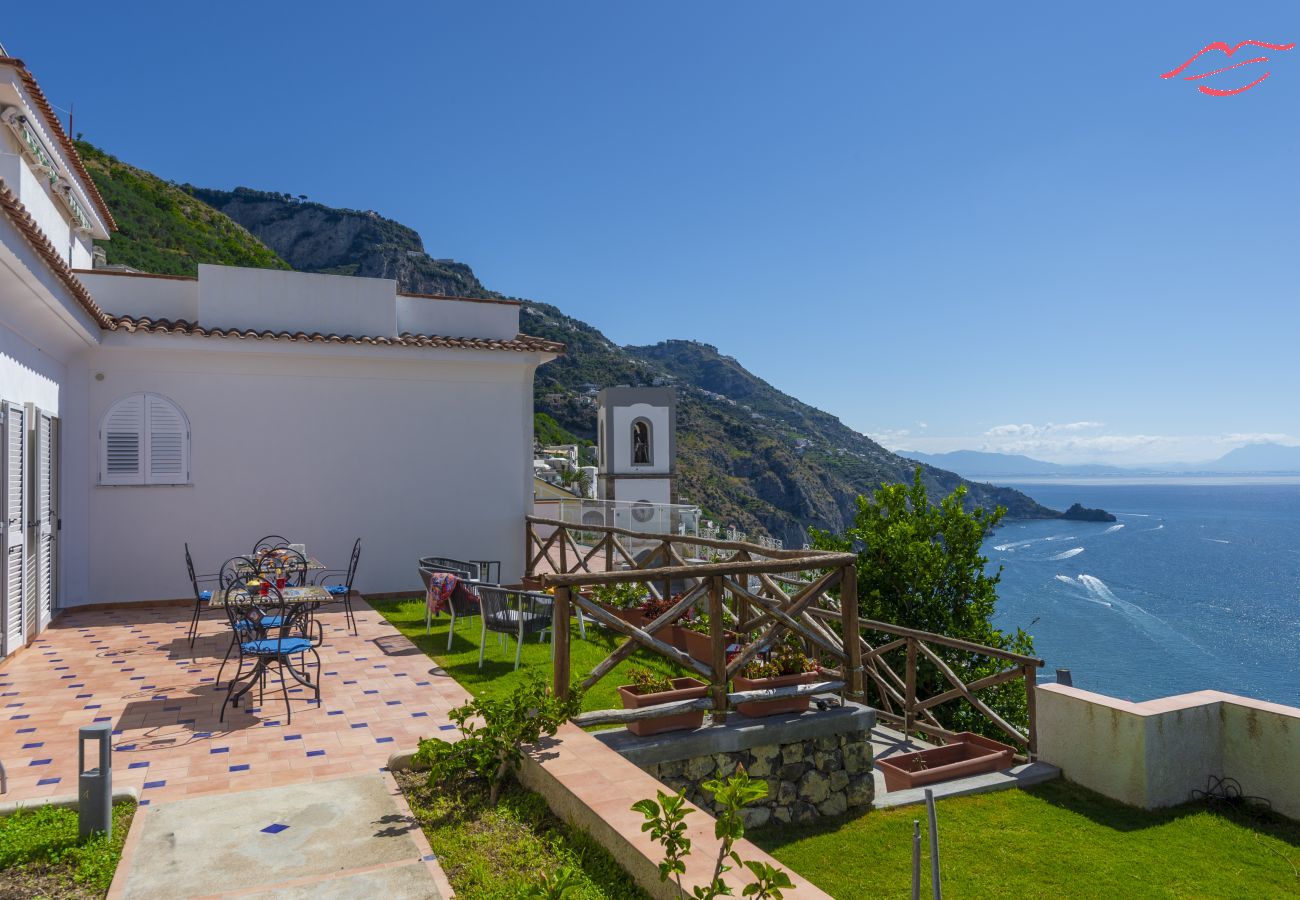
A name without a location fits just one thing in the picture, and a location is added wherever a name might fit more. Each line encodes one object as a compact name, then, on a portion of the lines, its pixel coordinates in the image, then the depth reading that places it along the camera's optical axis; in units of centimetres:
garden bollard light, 371
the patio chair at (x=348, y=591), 936
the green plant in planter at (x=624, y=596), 943
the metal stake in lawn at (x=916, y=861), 197
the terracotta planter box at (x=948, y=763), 646
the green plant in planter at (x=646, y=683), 562
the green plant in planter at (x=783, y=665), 591
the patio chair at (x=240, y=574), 654
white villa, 1045
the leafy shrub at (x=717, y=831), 251
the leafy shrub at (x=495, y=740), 434
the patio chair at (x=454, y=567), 1002
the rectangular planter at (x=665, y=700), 525
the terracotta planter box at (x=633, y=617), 900
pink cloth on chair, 864
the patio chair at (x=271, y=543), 1127
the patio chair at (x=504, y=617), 777
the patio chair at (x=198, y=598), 802
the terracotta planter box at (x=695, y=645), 706
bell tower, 3456
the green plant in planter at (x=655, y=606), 799
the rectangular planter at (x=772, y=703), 571
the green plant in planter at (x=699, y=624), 782
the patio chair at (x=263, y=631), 607
